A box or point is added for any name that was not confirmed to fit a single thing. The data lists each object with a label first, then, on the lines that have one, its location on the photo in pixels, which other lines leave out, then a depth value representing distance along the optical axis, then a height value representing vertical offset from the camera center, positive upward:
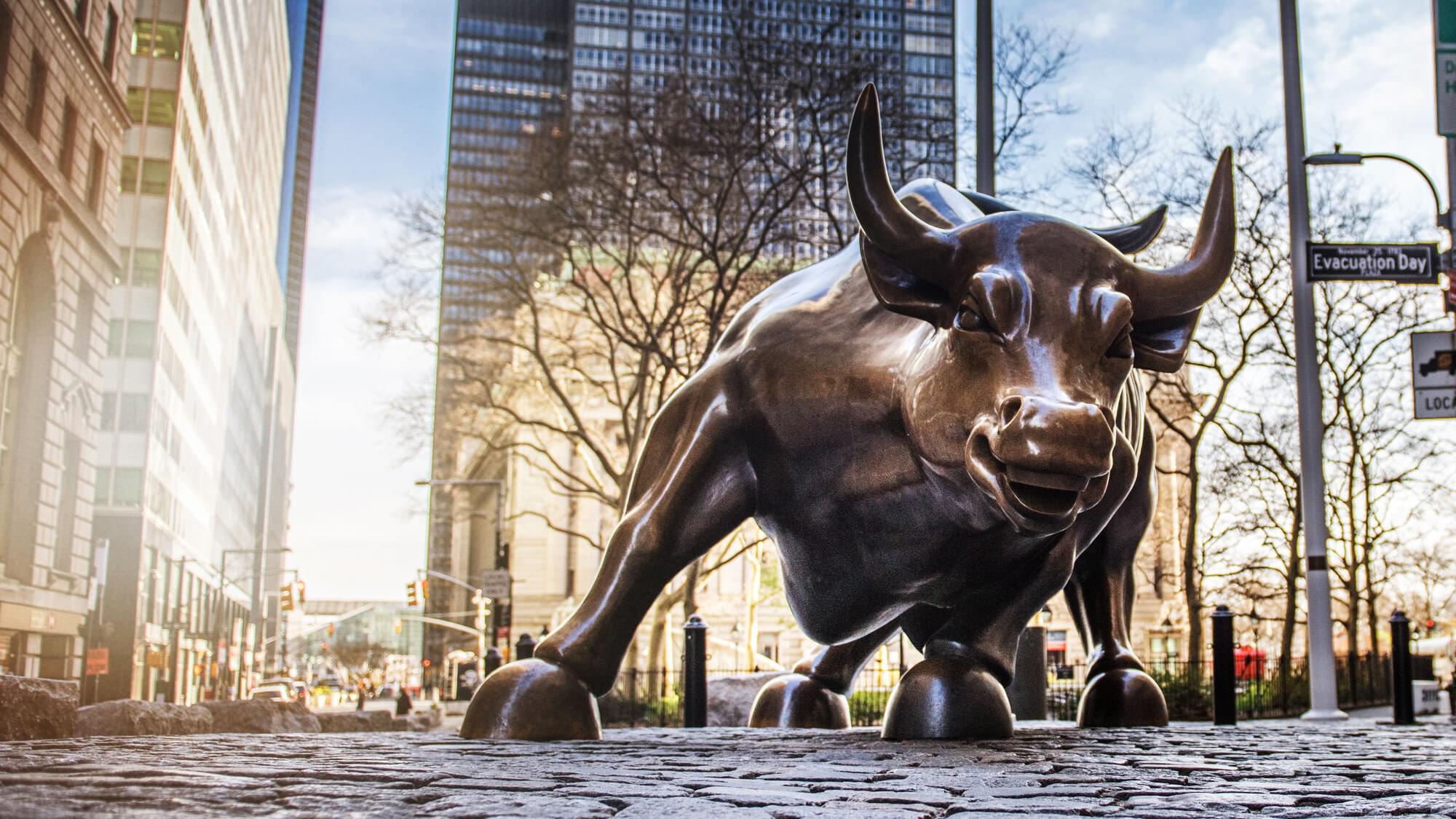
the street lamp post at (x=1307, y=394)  13.20 +2.35
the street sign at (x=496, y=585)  26.73 +0.78
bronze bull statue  3.33 +0.50
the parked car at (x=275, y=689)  36.12 -1.87
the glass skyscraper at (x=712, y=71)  22.08 +9.57
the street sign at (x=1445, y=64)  10.03 +4.13
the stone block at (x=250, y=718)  10.29 -0.72
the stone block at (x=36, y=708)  4.75 -0.32
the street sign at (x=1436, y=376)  10.72 +2.04
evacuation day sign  11.55 +3.20
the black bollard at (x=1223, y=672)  7.49 -0.18
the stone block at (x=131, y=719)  7.10 -0.53
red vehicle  19.98 -0.44
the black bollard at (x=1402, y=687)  8.90 -0.29
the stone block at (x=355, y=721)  14.20 -1.06
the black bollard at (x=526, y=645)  11.72 -0.16
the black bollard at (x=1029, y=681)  8.10 -0.26
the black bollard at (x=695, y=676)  8.02 -0.27
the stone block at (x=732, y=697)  15.21 -0.73
